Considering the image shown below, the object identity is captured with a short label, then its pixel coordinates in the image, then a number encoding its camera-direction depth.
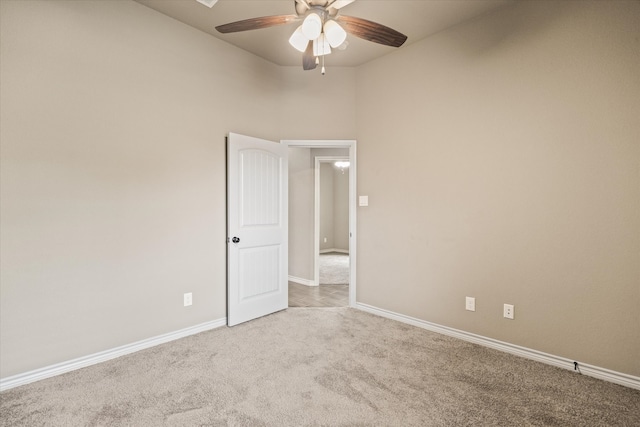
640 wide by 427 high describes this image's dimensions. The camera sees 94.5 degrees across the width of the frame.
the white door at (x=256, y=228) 3.18
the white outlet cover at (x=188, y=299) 2.92
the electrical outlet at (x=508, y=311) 2.58
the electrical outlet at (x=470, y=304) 2.80
